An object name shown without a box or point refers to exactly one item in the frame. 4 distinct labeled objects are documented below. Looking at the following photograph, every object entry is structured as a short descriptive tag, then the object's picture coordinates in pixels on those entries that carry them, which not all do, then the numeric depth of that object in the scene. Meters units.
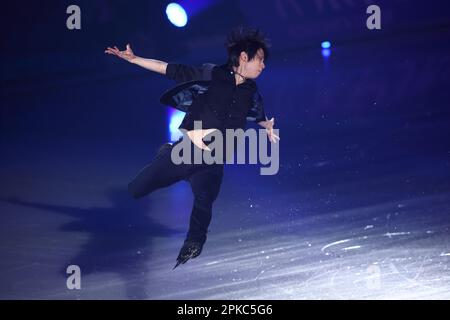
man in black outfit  8.35
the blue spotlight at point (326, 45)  20.09
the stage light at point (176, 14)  18.73
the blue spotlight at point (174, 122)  12.98
